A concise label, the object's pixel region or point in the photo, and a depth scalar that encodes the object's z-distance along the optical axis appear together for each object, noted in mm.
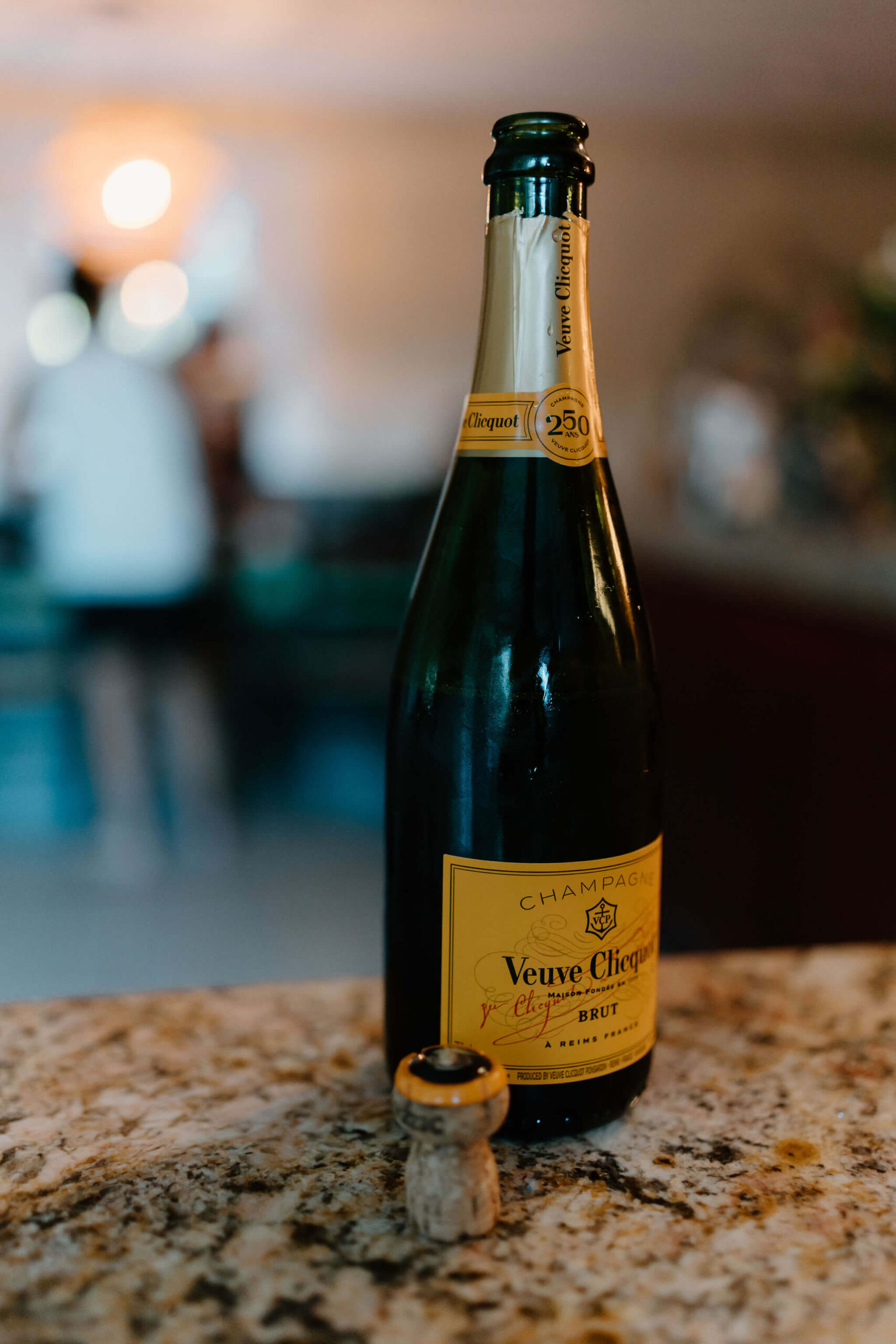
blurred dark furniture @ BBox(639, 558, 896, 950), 1472
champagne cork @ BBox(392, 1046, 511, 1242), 370
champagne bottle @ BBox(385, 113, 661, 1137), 441
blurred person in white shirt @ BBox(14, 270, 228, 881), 3008
